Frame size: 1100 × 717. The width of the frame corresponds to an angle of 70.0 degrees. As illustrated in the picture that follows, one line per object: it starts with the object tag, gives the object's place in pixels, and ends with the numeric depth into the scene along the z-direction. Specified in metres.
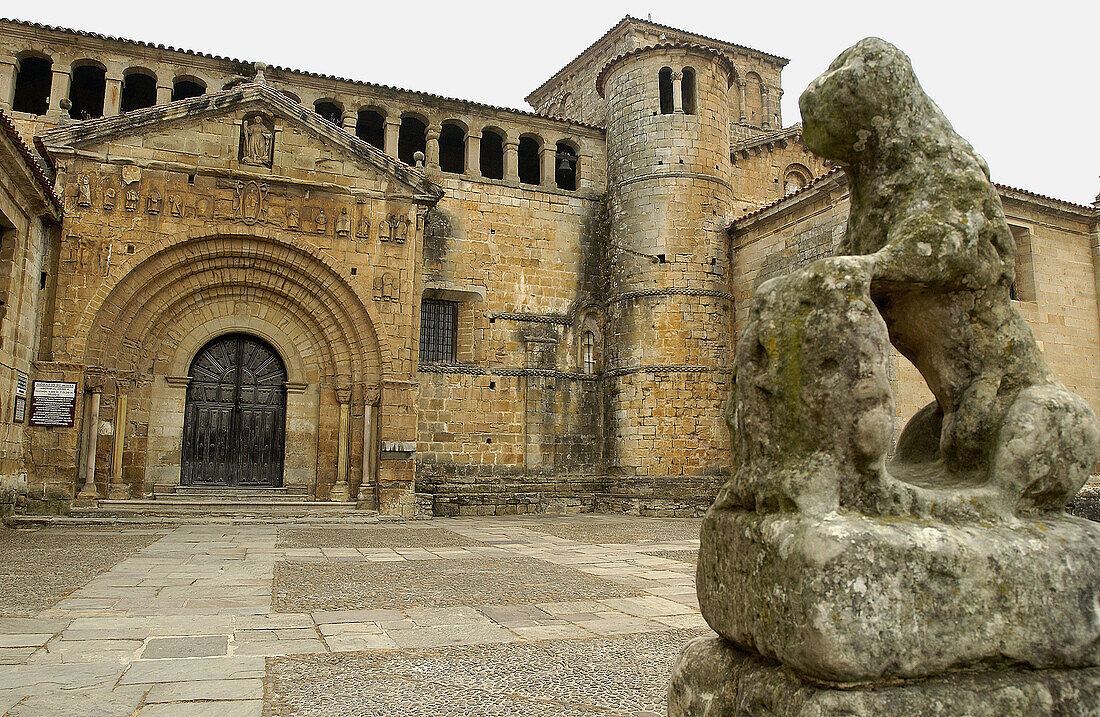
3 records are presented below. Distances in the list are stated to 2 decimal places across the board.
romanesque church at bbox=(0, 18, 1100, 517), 13.37
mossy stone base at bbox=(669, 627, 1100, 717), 2.18
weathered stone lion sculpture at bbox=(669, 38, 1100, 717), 2.25
